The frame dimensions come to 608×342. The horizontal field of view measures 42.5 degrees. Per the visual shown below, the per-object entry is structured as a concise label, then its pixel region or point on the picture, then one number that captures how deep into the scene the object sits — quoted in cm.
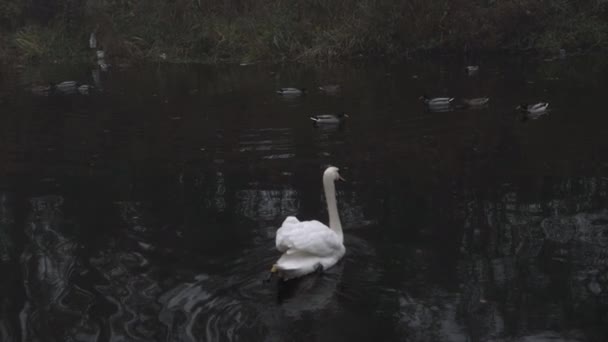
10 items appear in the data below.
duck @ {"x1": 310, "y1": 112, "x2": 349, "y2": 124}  1369
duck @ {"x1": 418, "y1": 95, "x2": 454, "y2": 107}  1493
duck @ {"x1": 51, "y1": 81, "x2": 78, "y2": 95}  1966
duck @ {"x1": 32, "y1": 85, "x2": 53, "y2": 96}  1970
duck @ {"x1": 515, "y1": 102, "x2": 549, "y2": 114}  1384
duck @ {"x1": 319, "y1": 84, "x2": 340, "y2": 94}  1828
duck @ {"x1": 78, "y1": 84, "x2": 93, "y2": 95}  1962
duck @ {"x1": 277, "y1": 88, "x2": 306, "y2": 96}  1734
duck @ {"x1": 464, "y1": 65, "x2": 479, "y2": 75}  2045
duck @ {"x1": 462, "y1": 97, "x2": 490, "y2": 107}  1510
